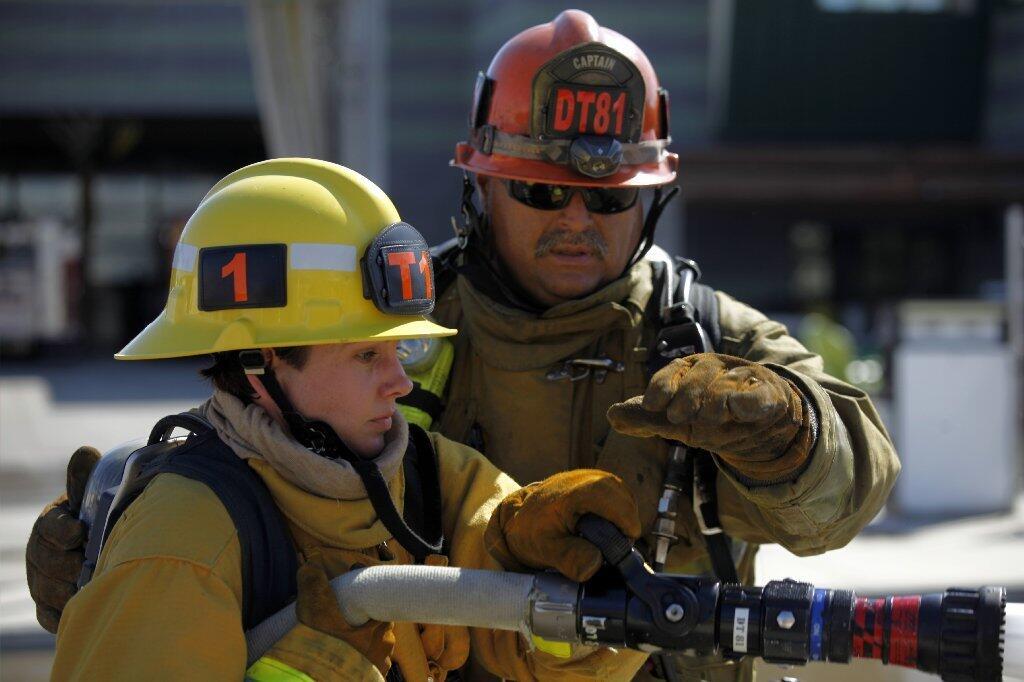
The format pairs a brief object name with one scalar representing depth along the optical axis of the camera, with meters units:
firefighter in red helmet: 5.09
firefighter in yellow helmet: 4.66
